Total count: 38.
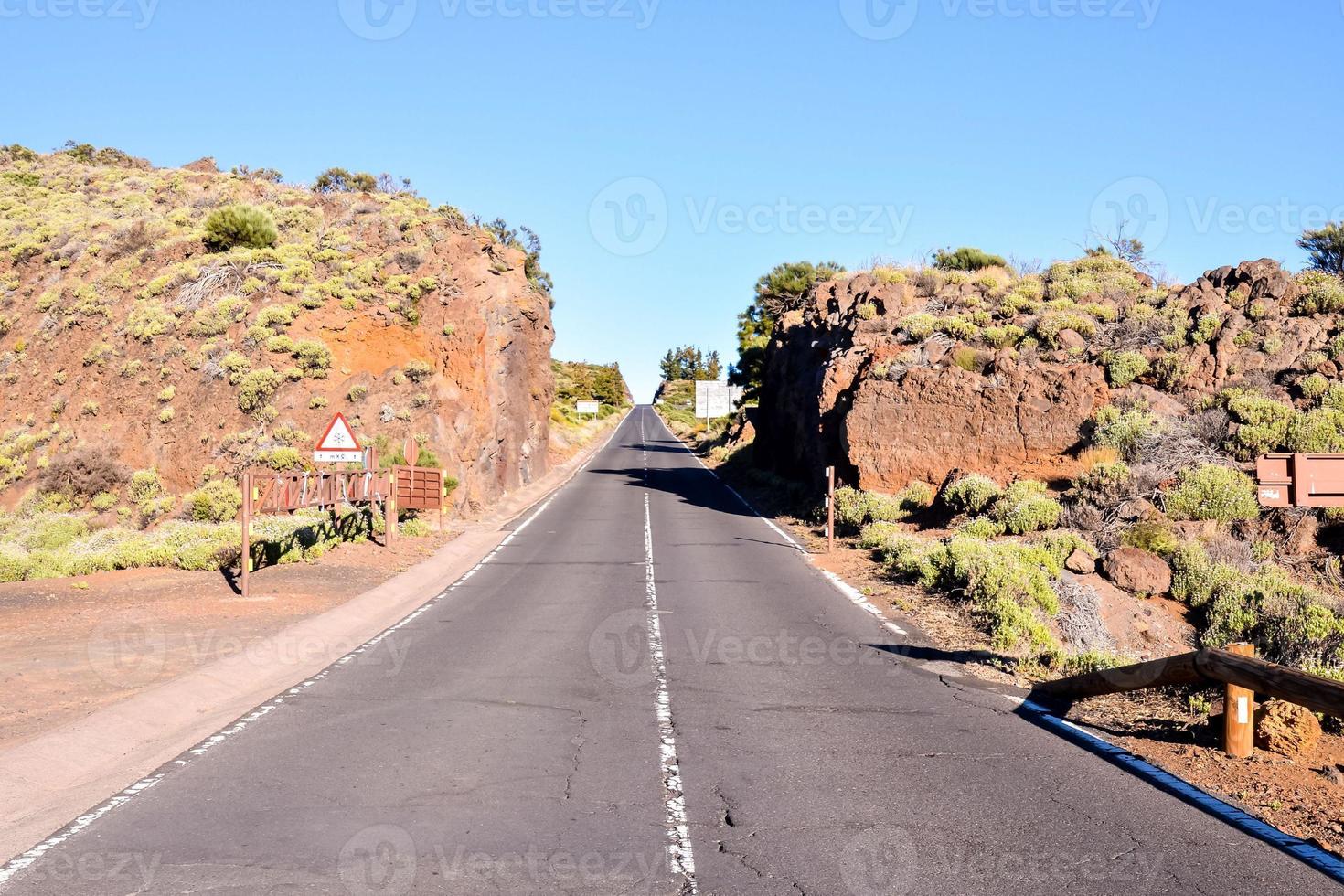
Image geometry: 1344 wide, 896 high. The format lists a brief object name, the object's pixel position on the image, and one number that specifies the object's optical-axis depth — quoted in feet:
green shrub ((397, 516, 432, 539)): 73.00
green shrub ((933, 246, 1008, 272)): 135.95
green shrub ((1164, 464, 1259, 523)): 57.62
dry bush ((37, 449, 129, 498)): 82.64
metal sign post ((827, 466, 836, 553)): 67.92
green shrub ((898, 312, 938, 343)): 90.05
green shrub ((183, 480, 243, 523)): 74.90
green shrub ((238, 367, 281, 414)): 89.81
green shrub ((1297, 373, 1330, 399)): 67.26
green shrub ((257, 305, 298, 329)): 100.22
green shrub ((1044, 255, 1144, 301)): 97.55
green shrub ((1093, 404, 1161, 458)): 67.56
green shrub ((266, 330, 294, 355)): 95.50
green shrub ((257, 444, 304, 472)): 82.48
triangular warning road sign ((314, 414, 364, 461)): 54.80
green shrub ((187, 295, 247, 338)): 100.53
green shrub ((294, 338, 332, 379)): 95.30
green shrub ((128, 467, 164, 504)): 82.48
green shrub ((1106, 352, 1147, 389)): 76.28
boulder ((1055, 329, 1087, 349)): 82.58
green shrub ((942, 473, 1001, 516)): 66.49
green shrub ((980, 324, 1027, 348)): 86.07
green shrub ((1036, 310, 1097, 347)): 85.10
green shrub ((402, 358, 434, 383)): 95.61
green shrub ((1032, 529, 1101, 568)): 52.72
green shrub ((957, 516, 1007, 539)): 60.44
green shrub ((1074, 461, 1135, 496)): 62.85
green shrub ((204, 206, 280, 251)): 119.65
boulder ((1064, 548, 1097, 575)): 52.03
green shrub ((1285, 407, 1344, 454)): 62.18
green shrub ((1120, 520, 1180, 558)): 54.34
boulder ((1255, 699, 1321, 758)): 23.11
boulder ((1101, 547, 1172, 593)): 50.52
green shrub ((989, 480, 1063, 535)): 60.80
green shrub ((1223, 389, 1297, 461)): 63.77
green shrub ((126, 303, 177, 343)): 100.89
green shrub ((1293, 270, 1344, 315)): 77.82
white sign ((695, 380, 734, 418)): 230.07
